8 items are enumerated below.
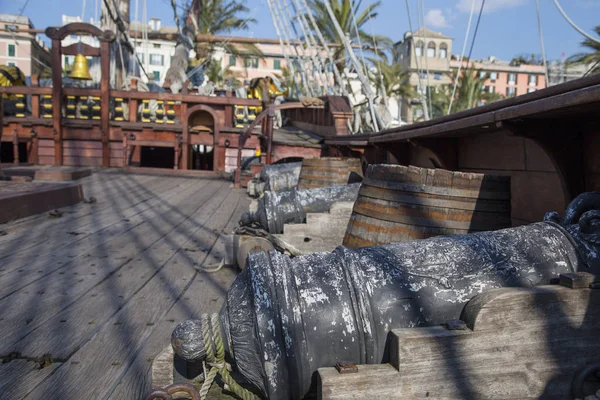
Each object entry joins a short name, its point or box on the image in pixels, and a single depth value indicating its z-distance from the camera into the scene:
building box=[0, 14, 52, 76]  61.12
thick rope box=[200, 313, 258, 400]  1.69
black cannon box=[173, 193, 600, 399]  1.60
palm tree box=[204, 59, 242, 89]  48.34
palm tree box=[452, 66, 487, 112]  38.56
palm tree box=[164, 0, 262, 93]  21.28
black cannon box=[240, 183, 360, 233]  4.30
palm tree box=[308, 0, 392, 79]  26.98
